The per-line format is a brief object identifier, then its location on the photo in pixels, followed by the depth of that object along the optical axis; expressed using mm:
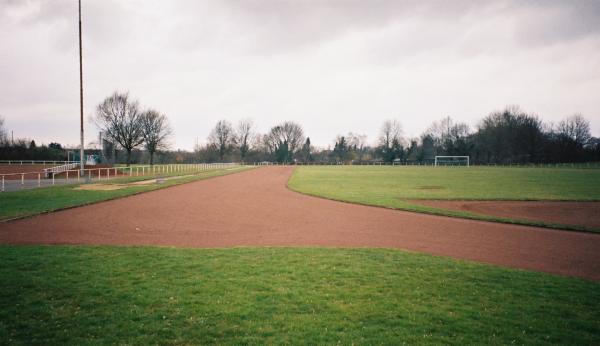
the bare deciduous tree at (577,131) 99125
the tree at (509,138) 91500
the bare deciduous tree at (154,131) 66125
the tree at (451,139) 110444
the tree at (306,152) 137462
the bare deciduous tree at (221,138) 110062
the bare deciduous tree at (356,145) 150625
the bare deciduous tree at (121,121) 61688
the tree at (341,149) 143250
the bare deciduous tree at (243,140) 117931
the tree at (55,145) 99244
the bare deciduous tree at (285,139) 132012
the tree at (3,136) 80969
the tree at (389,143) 123938
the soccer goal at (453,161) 105081
